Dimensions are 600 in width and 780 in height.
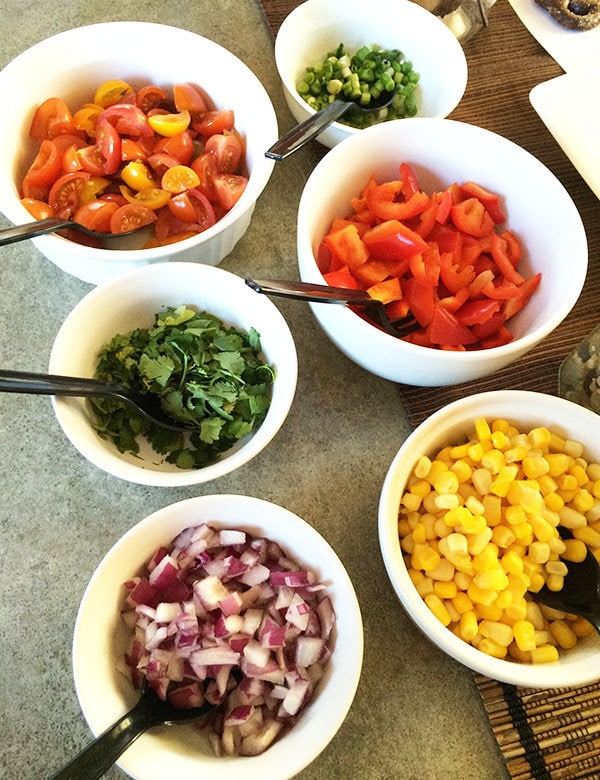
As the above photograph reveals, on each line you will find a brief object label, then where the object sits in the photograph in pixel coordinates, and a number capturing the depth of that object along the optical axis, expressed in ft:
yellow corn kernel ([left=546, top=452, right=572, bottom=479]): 1.15
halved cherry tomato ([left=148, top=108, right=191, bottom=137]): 1.35
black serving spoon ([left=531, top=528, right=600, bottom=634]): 1.07
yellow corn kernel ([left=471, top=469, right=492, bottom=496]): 1.12
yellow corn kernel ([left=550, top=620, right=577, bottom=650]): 1.08
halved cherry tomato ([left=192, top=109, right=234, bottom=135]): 1.39
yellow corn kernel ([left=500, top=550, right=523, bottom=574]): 1.07
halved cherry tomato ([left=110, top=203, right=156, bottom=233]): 1.29
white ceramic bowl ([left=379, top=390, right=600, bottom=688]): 1.00
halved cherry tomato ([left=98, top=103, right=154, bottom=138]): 1.34
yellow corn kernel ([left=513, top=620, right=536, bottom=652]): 1.03
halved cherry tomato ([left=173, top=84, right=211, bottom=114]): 1.40
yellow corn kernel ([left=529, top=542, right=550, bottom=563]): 1.08
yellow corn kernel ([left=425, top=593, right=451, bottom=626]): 1.04
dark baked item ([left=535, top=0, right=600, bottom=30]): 1.63
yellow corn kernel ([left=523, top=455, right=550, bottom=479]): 1.12
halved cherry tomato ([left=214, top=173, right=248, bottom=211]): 1.31
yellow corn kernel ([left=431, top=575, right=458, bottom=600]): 1.07
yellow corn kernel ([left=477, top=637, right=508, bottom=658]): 1.04
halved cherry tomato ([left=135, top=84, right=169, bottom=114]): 1.40
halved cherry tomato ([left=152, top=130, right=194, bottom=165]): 1.35
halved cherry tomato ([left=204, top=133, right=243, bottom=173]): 1.35
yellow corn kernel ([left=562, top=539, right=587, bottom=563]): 1.11
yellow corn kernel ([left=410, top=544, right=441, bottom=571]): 1.08
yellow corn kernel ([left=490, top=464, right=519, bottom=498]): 1.10
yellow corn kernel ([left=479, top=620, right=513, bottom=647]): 1.04
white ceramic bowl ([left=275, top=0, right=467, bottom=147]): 1.47
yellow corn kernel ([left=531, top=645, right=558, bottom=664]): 1.04
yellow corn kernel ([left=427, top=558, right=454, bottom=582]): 1.08
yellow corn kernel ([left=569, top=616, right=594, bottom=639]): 1.09
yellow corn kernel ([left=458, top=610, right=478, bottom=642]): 1.04
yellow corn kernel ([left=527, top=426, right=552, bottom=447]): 1.14
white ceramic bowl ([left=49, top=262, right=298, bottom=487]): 1.06
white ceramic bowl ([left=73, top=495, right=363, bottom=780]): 0.94
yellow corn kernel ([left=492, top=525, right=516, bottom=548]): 1.09
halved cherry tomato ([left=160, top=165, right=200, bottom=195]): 1.31
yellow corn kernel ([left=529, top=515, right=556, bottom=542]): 1.09
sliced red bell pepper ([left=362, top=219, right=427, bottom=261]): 1.23
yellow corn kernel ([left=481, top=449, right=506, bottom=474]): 1.12
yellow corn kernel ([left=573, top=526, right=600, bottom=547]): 1.12
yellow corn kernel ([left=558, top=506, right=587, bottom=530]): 1.12
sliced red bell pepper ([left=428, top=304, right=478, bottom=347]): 1.22
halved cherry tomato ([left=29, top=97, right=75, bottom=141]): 1.33
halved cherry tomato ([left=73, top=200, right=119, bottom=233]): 1.28
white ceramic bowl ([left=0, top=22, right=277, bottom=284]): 1.22
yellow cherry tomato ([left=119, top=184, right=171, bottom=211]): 1.30
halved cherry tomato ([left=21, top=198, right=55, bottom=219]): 1.24
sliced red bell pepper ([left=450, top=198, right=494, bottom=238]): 1.31
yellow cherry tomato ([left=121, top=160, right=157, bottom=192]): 1.31
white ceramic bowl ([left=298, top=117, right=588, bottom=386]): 1.15
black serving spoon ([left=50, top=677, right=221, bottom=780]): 0.85
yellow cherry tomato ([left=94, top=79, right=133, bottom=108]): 1.40
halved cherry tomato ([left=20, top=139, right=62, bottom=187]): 1.28
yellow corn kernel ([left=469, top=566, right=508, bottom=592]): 1.04
